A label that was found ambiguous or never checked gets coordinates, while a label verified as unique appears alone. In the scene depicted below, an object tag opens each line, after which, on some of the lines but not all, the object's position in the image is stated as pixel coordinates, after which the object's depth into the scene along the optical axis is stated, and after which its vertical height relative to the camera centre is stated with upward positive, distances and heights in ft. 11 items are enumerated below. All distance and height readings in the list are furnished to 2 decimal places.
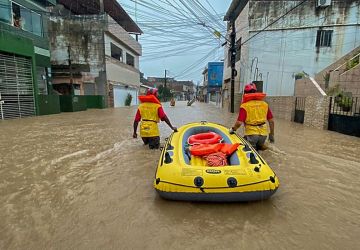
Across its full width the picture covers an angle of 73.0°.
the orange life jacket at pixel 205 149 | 11.98 -2.72
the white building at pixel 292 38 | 54.65 +13.42
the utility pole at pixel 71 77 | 67.51 +4.54
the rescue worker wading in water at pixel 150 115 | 18.43 -1.59
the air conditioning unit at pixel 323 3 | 53.47 +20.34
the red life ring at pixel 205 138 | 13.73 -2.56
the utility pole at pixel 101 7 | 74.65 +26.45
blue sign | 129.66 +11.36
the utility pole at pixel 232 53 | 54.97 +9.40
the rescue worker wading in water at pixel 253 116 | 15.96 -1.37
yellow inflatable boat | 9.43 -3.39
